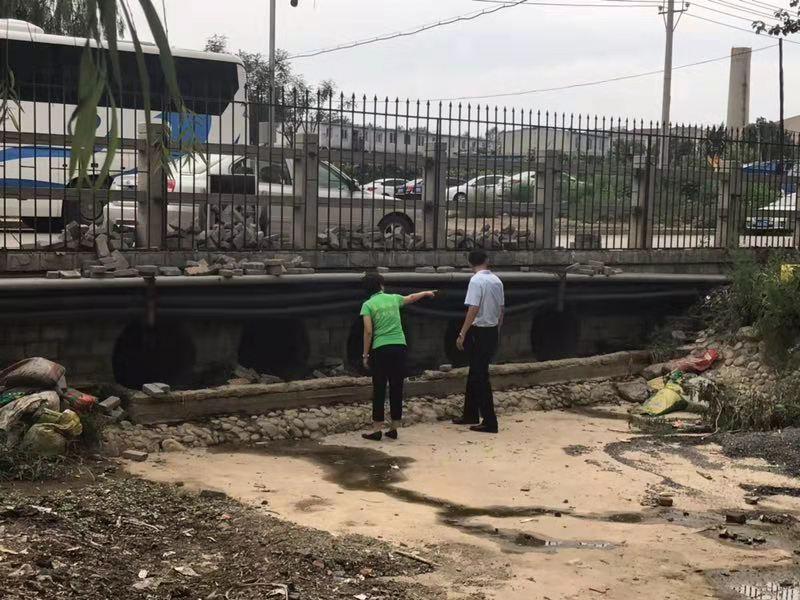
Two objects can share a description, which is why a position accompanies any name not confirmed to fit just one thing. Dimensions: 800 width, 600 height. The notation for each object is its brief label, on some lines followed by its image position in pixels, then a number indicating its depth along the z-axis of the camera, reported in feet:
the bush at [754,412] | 33.22
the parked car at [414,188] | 37.78
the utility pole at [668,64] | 90.53
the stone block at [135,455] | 26.09
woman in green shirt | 30.12
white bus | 30.22
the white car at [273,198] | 33.94
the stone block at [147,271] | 30.73
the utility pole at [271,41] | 88.28
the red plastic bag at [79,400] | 26.80
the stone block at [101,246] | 30.63
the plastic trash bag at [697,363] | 40.60
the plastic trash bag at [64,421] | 24.91
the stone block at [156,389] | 29.25
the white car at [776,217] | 49.06
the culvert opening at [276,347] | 35.04
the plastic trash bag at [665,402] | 36.11
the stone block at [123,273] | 30.19
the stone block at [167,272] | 31.40
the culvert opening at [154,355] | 31.68
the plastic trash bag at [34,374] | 26.40
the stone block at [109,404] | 28.19
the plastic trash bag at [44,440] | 24.12
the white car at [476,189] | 39.18
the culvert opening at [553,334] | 42.86
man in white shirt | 31.76
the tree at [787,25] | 43.68
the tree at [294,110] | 33.91
